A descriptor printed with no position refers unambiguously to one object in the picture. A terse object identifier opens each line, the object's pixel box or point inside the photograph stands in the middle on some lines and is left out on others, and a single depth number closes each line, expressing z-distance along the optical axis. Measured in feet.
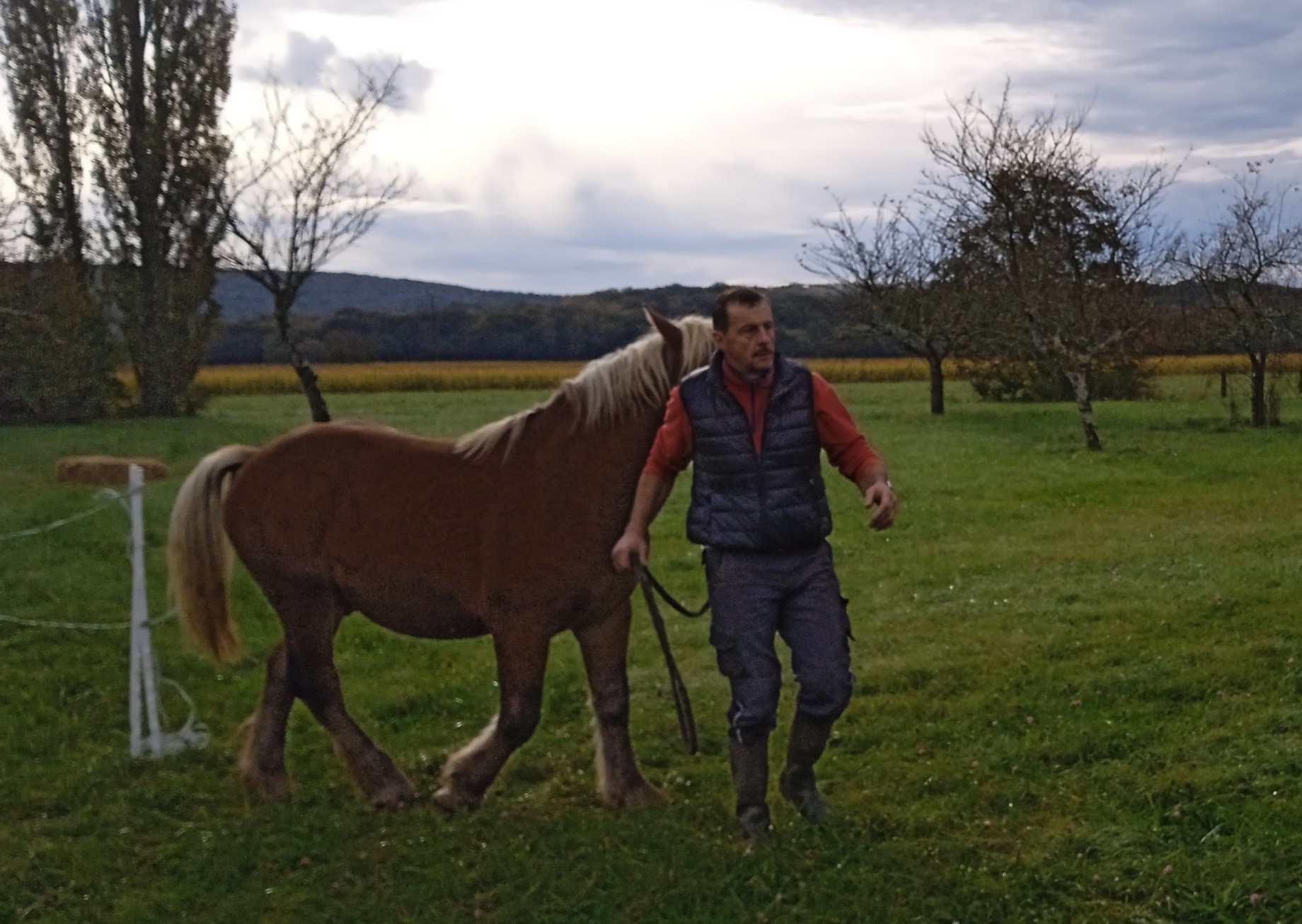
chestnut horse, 15.97
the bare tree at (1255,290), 77.25
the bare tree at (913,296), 100.37
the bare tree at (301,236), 88.43
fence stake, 20.40
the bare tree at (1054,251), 73.36
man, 14.16
